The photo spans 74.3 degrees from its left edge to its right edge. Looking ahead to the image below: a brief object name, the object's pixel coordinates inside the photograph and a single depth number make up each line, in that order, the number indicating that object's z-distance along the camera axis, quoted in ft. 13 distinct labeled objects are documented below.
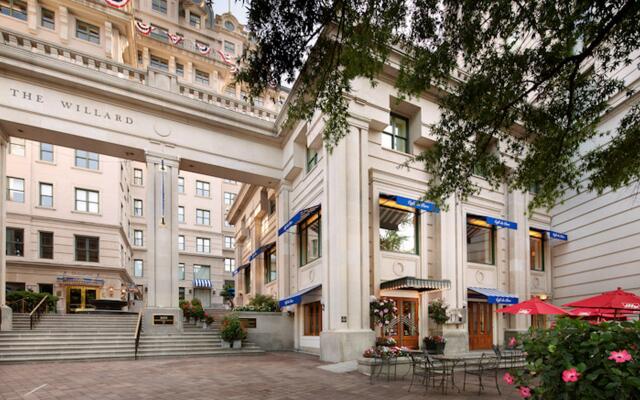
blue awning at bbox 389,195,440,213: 52.17
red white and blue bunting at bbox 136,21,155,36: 121.60
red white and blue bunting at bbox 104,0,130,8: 105.95
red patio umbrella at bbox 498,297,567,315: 40.16
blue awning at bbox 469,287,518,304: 59.57
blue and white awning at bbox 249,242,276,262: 79.99
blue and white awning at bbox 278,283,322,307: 54.35
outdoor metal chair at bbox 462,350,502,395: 38.30
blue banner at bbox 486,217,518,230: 63.77
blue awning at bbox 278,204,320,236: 56.30
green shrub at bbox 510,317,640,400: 12.22
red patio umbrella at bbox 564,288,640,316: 36.91
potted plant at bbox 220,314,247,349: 55.21
